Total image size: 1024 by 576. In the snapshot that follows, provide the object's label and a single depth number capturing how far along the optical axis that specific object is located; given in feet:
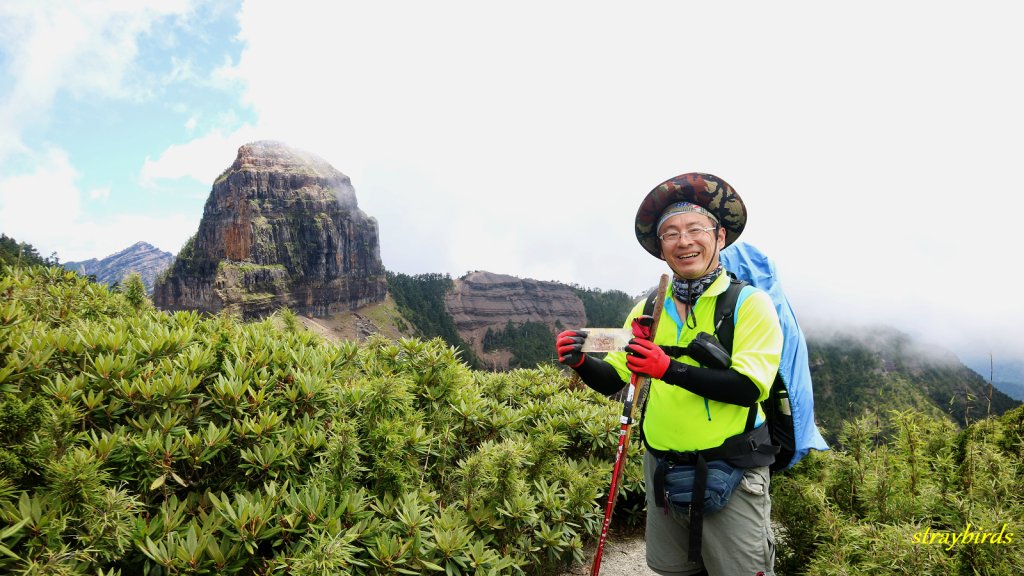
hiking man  8.70
